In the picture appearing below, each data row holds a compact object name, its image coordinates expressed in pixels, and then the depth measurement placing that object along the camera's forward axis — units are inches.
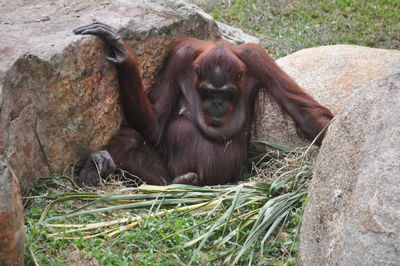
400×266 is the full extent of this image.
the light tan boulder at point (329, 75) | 400.5
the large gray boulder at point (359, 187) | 172.9
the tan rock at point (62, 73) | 290.0
